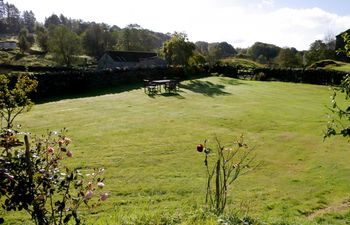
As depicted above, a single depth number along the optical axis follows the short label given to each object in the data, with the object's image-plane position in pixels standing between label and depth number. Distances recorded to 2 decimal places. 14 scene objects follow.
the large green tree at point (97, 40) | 91.31
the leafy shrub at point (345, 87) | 7.49
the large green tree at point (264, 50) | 115.00
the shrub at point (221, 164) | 6.89
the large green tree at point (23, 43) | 89.88
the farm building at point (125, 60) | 62.28
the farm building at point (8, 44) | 106.56
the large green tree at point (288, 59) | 70.38
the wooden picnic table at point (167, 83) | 30.46
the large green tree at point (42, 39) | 89.37
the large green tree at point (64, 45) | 63.72
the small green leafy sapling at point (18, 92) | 12.21
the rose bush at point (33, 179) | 4.48
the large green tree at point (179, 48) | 40.72
